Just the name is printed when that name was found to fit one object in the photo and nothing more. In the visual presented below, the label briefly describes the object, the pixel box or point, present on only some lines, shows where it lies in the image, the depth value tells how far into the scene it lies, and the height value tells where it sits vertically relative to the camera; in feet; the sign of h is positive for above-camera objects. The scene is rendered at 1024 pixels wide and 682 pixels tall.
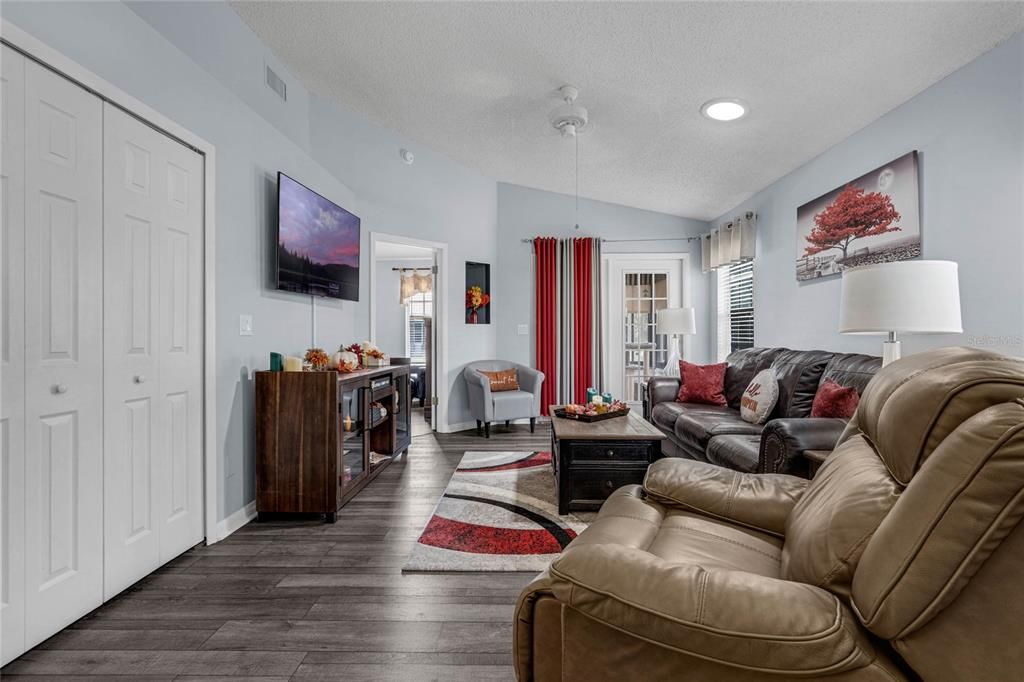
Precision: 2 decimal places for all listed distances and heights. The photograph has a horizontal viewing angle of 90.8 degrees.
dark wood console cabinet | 9.46 -1.82
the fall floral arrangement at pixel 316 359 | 10.61 -0.29
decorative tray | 10.80 -1.60
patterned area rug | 7.82 -3.32
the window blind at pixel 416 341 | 28.09 +0.20
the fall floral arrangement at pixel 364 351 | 12.54 -0.16
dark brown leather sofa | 7.63 -1.51
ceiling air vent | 11.17 +5.93
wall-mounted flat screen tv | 10.45 +2.35
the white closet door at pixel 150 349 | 6.72 -0.04
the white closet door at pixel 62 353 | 5.61 -0.07
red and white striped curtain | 19.88 +1.13
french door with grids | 20.65 +1.33
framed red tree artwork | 9.80 +2.62
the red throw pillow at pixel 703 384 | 14.12 -1.17
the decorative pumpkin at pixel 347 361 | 11.15 -0.36
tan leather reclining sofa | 2.43 -1.36
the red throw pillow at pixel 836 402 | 8.79 -1.07
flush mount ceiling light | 10.79 +5.10
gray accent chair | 17.04 -1.89
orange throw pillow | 18.17 -1.34
